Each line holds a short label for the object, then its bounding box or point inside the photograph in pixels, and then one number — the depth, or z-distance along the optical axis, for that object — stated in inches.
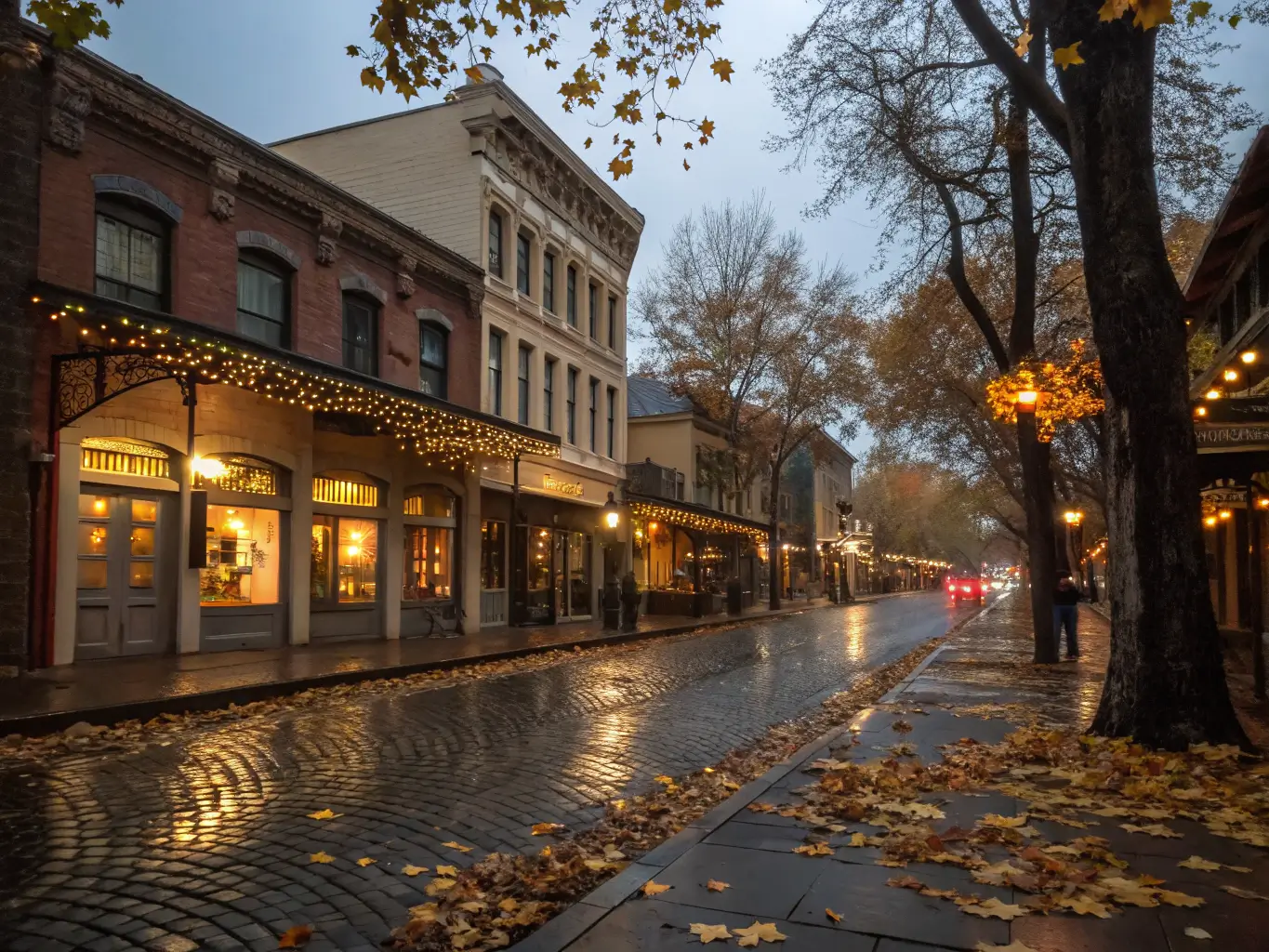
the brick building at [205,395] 495.2
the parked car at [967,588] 2146.9
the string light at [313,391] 486.0
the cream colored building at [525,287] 924.6
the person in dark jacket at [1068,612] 652.7
